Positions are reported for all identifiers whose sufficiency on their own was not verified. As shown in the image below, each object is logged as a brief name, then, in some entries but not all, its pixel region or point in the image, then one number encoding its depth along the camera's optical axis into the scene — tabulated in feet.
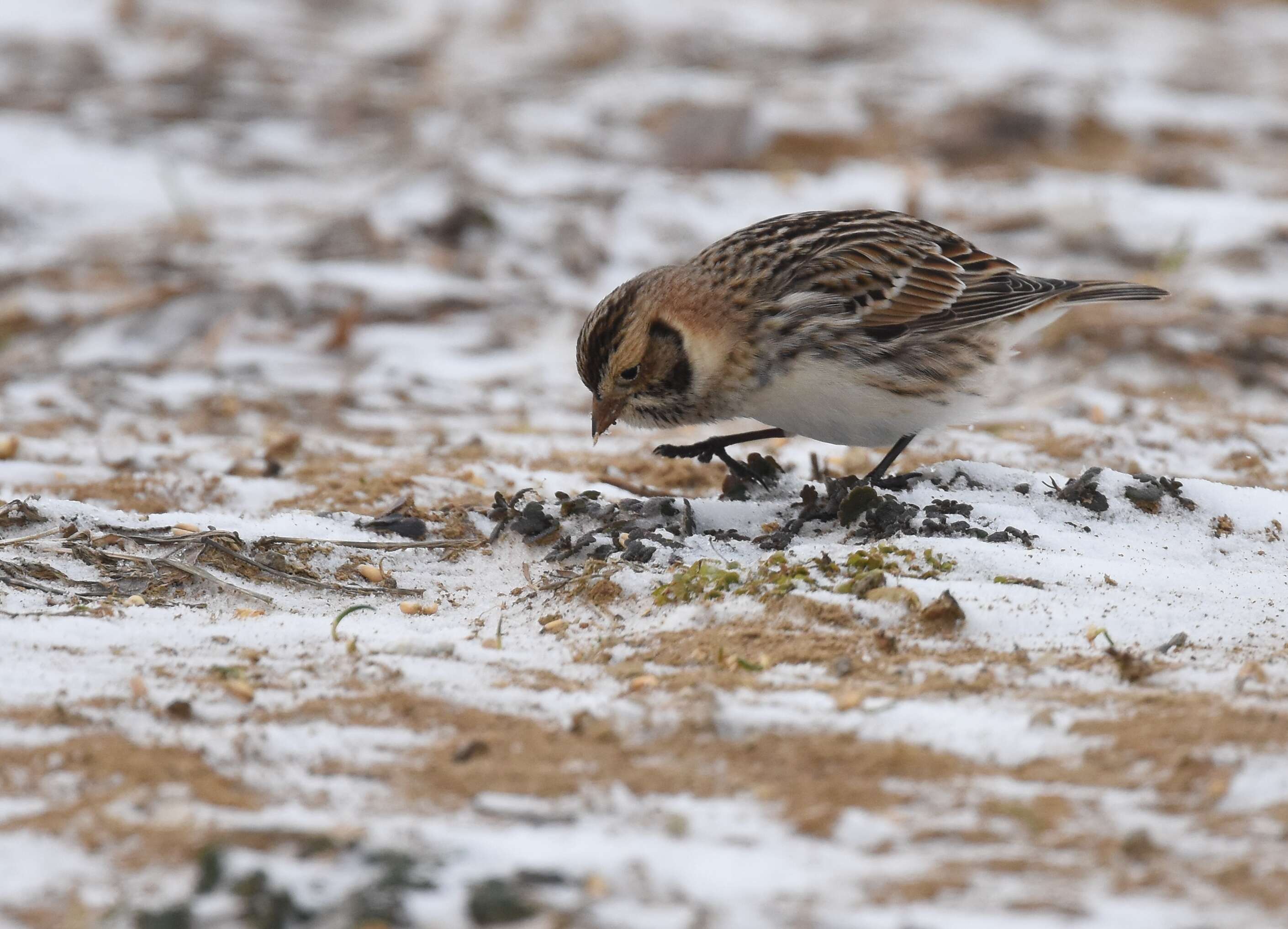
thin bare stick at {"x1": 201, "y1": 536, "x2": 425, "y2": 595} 29.07
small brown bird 32.91
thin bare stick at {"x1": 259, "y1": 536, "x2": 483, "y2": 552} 30.48
